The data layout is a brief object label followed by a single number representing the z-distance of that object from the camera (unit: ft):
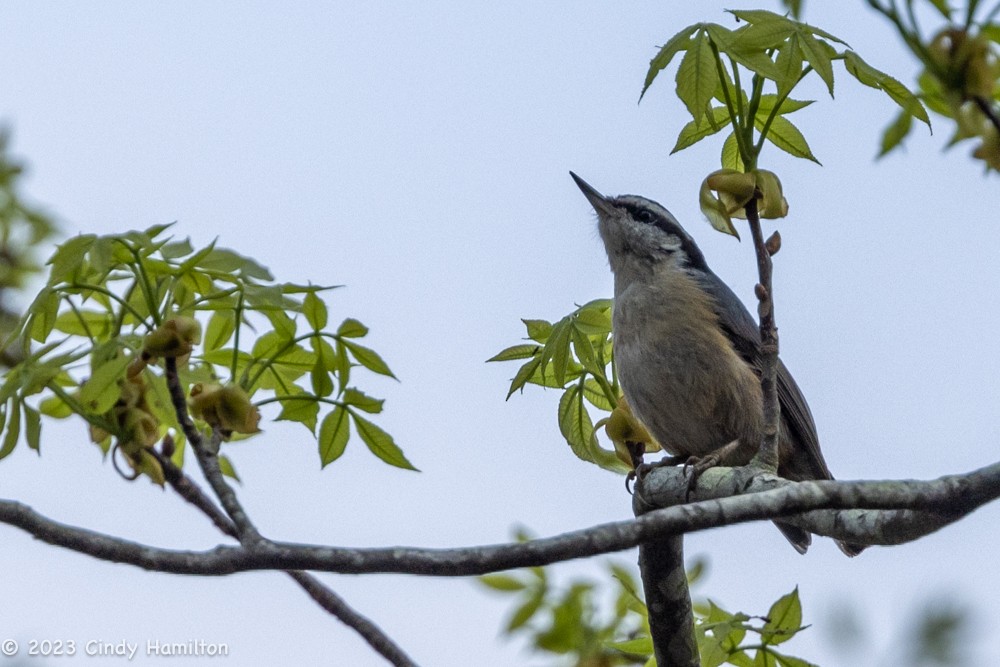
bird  28.14
